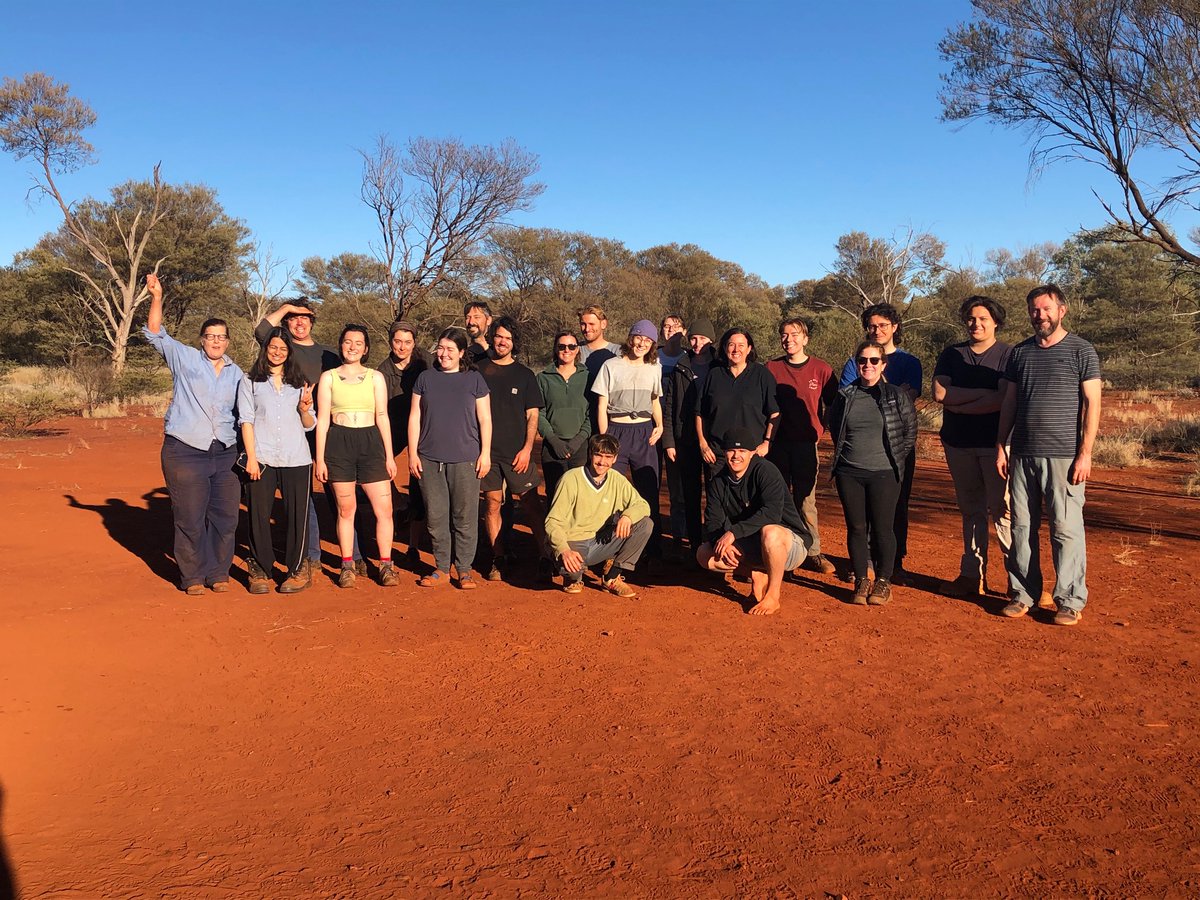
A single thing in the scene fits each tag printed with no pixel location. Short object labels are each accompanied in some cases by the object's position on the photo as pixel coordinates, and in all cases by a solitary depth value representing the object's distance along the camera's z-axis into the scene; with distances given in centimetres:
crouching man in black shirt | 559
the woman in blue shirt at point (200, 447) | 584
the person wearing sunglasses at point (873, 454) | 565
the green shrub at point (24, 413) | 1480
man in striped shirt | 512
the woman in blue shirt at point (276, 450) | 598
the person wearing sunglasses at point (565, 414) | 646
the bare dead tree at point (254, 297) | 2692
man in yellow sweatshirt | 587
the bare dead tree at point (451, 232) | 2383
